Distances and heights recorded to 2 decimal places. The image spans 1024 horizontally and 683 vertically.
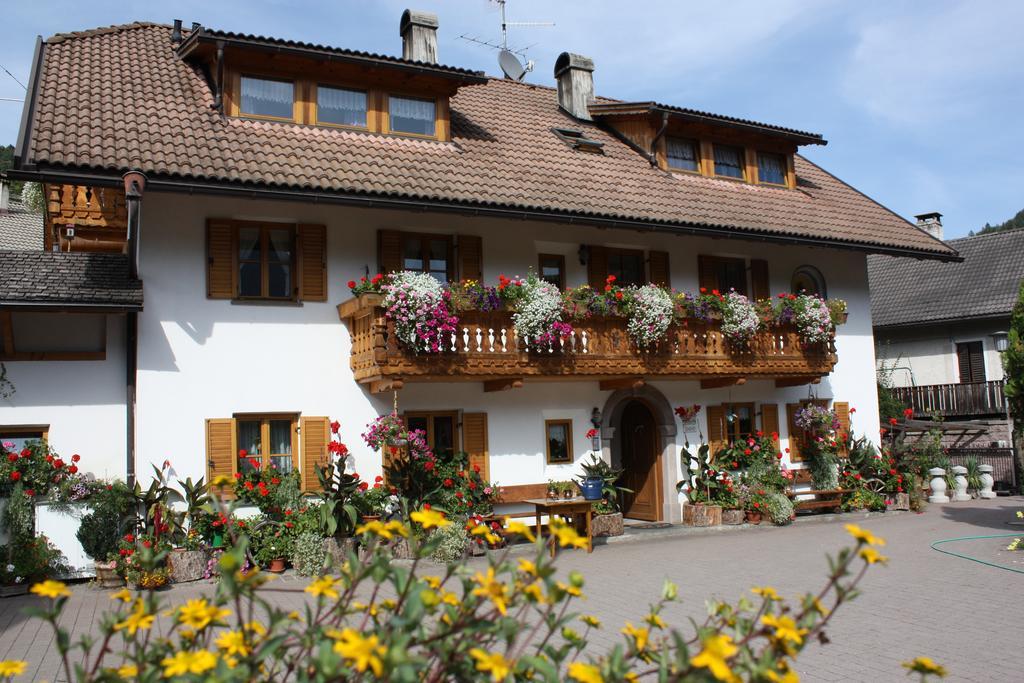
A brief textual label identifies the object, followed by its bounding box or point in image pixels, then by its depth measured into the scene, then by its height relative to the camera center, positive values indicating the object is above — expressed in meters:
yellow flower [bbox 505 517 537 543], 2.91 -0.33
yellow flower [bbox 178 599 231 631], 2.72 -0.51
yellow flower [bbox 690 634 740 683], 2.37 -0.61
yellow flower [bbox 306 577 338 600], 2.78 -0.46
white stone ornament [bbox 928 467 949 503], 20.56 -1.55
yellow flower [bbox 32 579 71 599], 2.68 -0.42
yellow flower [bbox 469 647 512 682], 2.49 -0.64
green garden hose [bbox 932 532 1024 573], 11.54 -1.86
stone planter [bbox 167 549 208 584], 11.55 -1.56
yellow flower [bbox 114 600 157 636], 2.70 -0.52
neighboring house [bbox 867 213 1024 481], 27.44 +2.80
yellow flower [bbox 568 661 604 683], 2.43 -0.65
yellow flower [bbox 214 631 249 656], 2.70 -0.60
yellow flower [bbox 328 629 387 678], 2.34 -0.55
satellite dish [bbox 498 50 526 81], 23.22 +9.14
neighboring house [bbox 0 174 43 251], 28.86 +7.03
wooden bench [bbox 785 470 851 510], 17.33 -1.44
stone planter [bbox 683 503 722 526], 16.27 -1.60
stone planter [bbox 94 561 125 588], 11.45 -1.64
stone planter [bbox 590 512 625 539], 14.87 -1.57
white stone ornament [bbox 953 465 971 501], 21.09 -1.58
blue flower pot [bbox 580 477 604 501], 14.73 -0.95
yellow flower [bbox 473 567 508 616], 2.61 -0.46
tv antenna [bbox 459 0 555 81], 23.22 +9.17
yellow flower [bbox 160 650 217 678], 2.50 -0.61
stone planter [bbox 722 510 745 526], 16.45 -1.65
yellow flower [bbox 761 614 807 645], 2.63 -0.59
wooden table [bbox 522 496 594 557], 13.38 -1.14
